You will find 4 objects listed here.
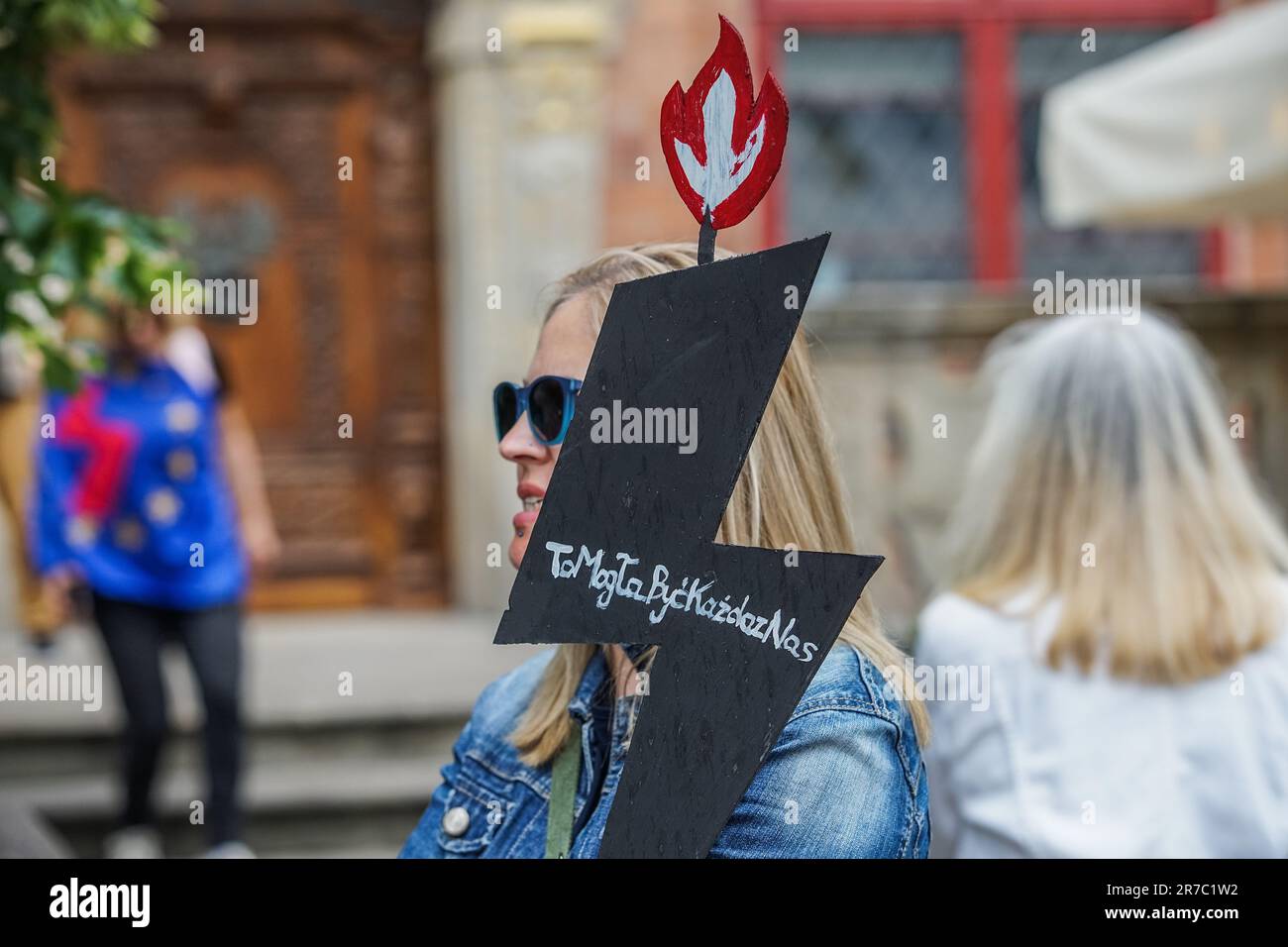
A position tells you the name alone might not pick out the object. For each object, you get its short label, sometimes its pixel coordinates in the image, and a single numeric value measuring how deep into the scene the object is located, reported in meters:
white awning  5.72
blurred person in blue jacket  4.60
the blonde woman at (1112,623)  2.18
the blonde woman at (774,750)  1.36
